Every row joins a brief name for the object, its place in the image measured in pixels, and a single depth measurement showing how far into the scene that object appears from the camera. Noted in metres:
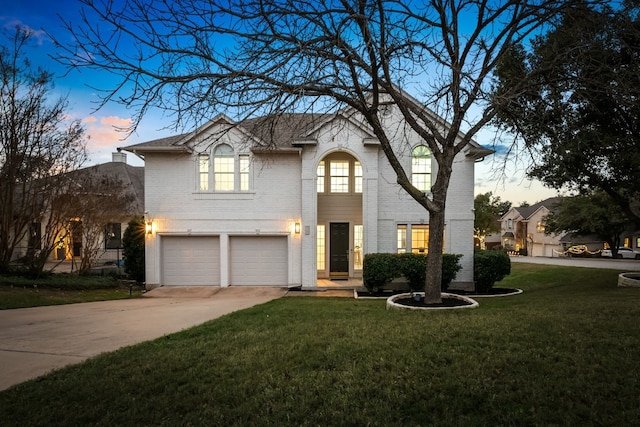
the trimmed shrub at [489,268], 14.18
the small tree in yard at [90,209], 15.70
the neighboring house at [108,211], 15.64
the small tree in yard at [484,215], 46.32
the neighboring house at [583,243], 50.12
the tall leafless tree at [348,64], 6.32
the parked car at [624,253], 41.77
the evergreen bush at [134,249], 15.54
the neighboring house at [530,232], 53.97
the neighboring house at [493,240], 69.32
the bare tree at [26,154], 14.30
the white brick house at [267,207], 14.70
